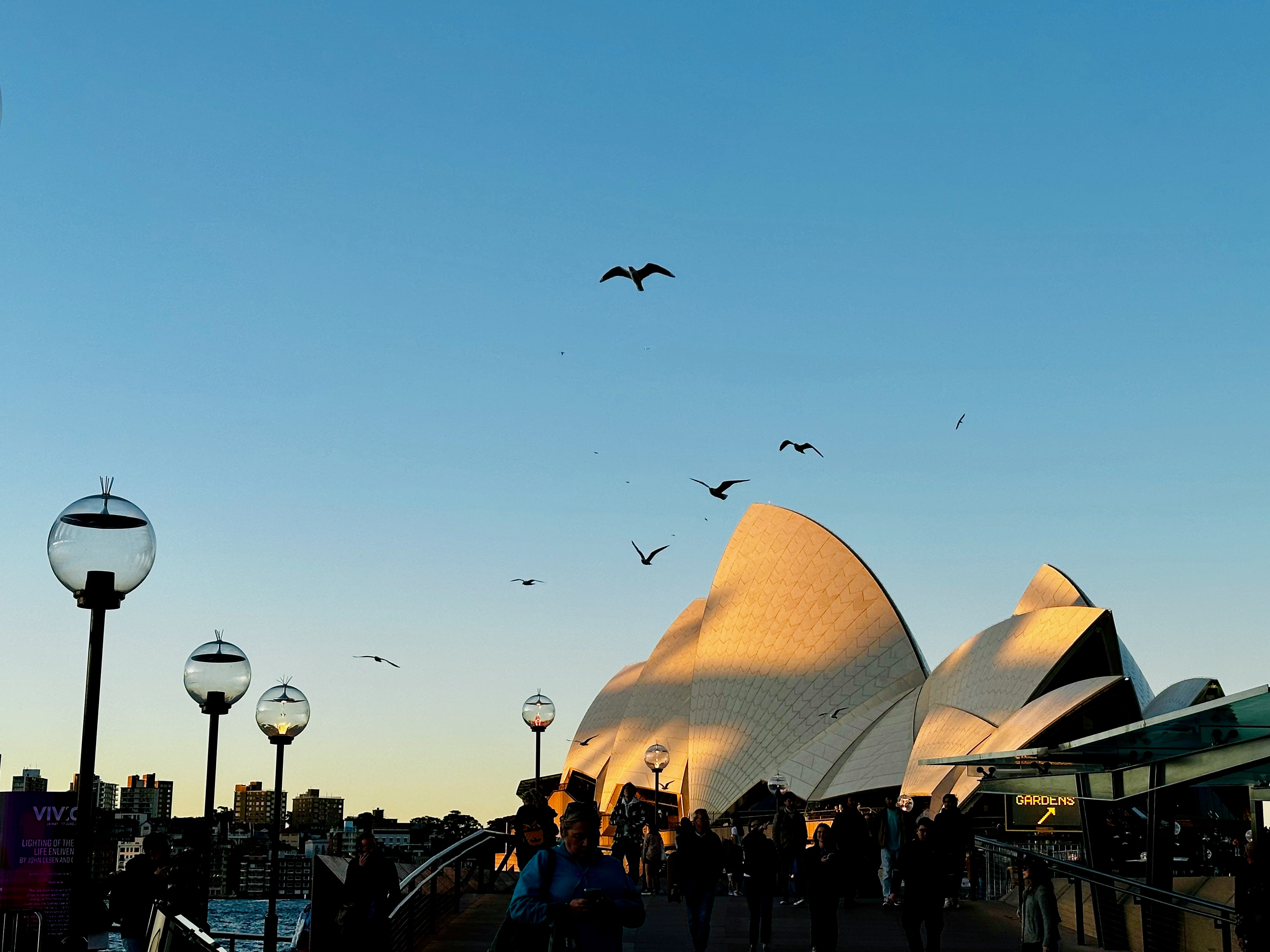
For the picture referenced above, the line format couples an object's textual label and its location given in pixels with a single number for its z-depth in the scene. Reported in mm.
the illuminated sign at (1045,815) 27094
